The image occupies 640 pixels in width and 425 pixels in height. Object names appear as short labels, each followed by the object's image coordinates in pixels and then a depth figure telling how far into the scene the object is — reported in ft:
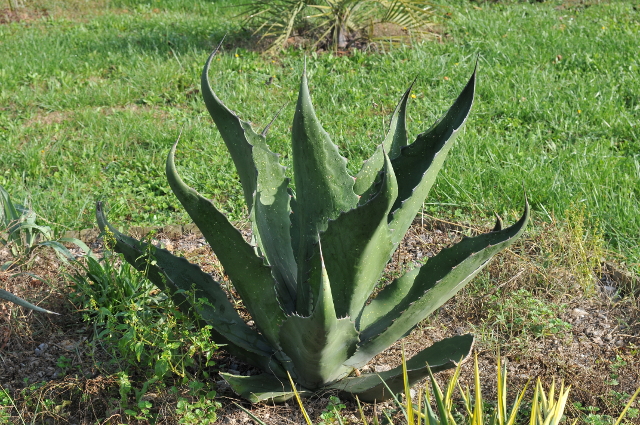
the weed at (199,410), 6.95
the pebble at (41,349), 8.45
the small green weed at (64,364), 7.77
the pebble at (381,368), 8.23
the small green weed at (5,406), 7.20
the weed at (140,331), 6.94
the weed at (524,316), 8.83
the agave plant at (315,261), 6.44
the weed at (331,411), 7.14
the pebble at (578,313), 9.34
